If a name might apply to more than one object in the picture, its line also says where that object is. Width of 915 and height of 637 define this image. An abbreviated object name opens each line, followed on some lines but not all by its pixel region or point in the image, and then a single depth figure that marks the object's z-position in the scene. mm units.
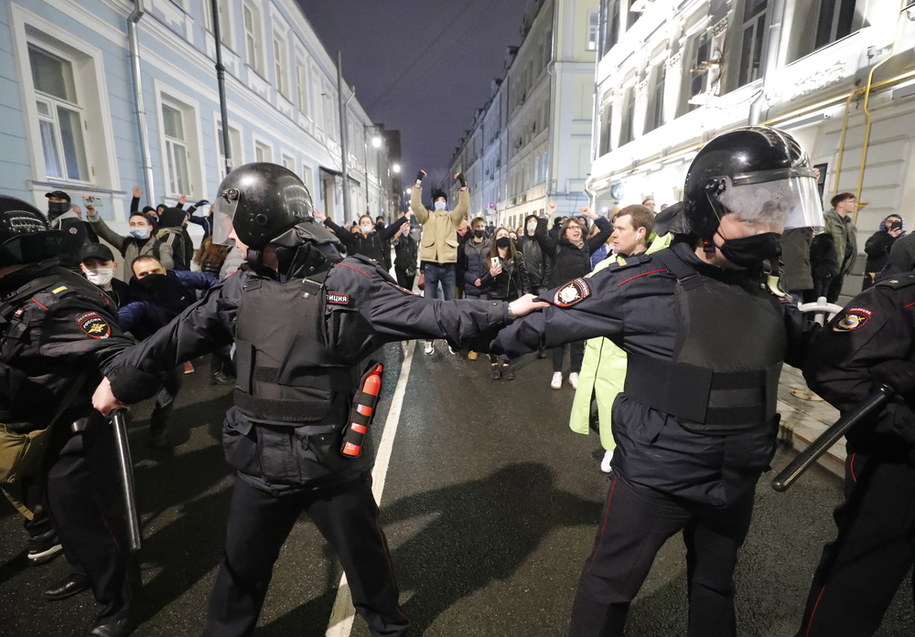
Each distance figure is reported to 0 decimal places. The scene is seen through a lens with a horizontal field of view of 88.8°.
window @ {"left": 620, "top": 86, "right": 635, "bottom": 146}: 17125
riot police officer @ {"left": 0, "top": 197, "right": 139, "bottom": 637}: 1932
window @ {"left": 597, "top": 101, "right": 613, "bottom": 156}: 19305
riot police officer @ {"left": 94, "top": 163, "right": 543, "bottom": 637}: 1681
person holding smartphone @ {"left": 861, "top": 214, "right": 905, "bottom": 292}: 6883
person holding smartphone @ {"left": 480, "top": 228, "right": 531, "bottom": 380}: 6906
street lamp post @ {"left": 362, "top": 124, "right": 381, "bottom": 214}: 34612
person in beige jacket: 6820
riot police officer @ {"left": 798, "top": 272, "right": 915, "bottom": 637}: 1587
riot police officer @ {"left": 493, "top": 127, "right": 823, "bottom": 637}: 1532
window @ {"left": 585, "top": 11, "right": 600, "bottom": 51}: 27172
